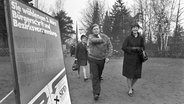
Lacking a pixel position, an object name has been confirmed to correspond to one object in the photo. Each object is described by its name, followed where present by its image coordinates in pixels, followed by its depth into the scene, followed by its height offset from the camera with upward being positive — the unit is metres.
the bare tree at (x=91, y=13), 37.95 +6.66
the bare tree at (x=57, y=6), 31.20 +6.80
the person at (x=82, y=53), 7.14 -0.34
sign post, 1.38 -0.08
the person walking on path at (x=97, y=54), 4.38 -0.24
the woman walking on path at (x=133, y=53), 4.74 -0.28
